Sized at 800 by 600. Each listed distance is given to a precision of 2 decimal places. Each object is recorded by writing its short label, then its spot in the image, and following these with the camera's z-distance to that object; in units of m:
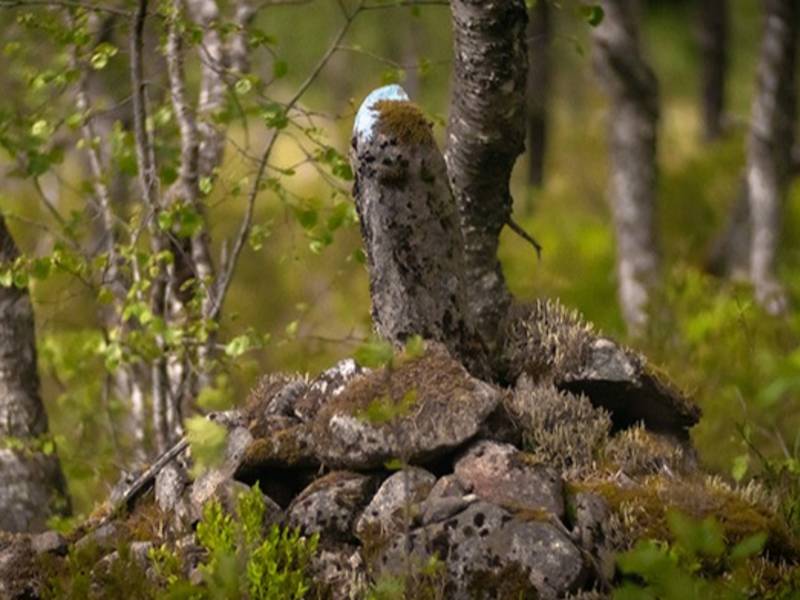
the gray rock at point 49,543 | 11.60
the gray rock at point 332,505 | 11.04
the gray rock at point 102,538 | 11.52
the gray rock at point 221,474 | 11.45
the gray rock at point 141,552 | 11.08
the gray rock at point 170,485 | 11.77
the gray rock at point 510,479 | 10.76
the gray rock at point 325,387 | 11.93
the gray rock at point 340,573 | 10.61
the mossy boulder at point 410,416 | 11.08
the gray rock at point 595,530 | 10.47
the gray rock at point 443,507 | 10.61
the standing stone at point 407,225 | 11.96
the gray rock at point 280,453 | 11.52
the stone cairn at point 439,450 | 10.46
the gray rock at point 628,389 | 12.59
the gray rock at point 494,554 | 10.20
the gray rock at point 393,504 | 10.72
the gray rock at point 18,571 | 11.16
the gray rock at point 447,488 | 10.82
